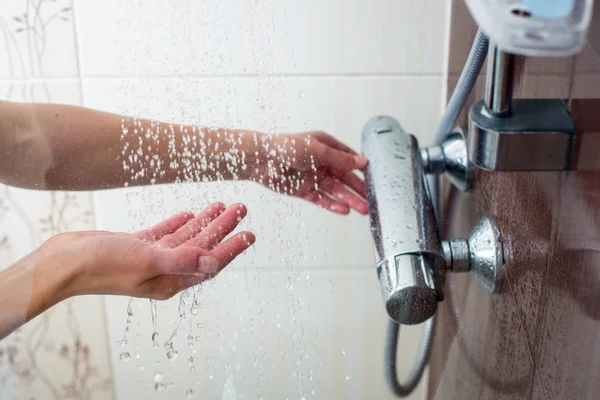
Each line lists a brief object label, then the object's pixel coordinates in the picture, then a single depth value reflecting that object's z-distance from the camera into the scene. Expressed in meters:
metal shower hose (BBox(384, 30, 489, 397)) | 0.58
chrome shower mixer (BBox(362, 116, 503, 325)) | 0.60
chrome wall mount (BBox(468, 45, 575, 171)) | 0.40
